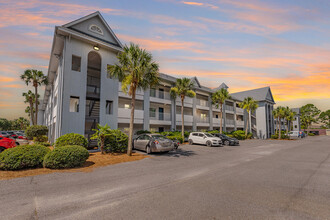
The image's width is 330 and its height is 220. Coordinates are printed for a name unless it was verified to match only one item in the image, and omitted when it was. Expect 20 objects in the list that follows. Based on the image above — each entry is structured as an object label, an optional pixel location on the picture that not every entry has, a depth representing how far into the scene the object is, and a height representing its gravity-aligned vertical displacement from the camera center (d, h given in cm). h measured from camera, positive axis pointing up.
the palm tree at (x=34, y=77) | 2430 +641
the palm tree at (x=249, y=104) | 3512 +382
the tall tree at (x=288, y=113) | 4118 +217
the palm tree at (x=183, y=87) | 2298 +478
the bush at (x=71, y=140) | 1145 -150
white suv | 1870 -220
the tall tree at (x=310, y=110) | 9100 +653
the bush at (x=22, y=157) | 742 -183
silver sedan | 1259 -186
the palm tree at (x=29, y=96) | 3250 +466
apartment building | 1498 +336
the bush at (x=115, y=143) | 1277 -183
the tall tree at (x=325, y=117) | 9282 +268
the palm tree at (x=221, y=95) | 2914 +467
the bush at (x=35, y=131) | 1658 -125
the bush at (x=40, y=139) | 1707 -211
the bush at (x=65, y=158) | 804 -196
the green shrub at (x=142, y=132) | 1983 -145
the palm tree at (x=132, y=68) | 1197 +394
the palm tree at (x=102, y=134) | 1196 -107
